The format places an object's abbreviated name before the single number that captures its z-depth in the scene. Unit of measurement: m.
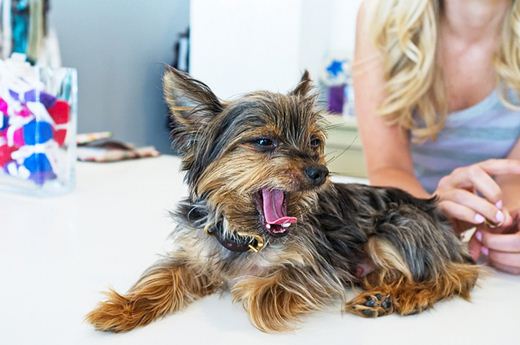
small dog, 0.88
